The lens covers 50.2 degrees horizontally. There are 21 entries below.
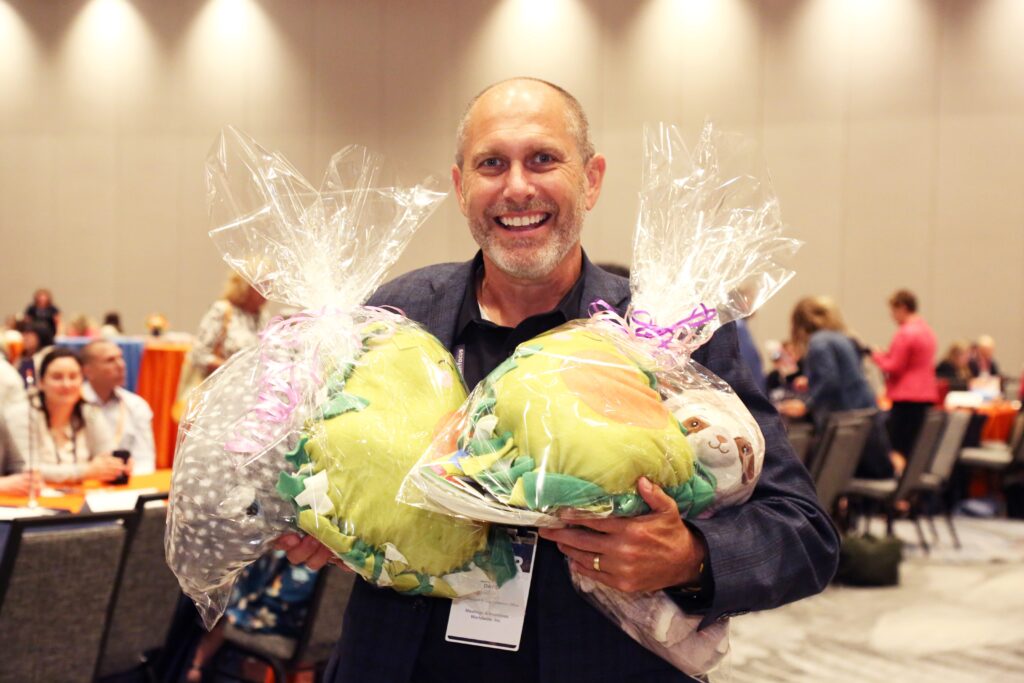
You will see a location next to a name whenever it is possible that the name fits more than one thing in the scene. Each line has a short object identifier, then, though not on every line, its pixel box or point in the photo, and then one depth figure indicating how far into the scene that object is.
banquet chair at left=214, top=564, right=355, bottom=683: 3.15
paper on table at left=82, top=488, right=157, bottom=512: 3.29
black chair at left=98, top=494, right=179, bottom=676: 3.05
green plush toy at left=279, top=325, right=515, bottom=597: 1.22
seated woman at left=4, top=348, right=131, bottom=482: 4.12
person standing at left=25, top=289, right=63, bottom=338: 11.63
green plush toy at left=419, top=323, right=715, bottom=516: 1.13
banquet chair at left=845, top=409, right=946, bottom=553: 6.52
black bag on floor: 6.05
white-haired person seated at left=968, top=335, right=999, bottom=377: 10.73
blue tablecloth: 8.66
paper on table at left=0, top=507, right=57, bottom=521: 2.97
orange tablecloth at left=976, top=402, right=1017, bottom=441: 9.20
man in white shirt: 4.82
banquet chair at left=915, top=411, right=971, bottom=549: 7.17
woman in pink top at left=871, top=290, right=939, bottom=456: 8.37
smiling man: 1.28
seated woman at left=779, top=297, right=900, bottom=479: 6.71
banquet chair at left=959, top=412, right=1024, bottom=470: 8.27
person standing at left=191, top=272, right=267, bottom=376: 6.61
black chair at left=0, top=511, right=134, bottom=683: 2.64
